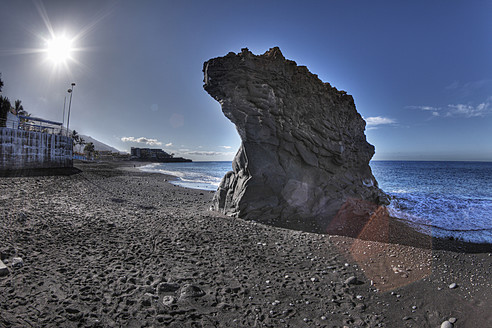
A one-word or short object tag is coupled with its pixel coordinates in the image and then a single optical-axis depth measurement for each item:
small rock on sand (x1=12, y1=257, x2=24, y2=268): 5.07
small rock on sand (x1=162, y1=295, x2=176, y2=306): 4.21
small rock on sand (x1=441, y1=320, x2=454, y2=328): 3.99
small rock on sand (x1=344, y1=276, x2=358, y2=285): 5.21
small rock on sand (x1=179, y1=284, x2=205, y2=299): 4.44
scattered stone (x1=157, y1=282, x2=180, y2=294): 4.55
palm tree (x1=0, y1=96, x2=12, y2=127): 30.12
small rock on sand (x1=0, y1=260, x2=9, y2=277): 4.65
